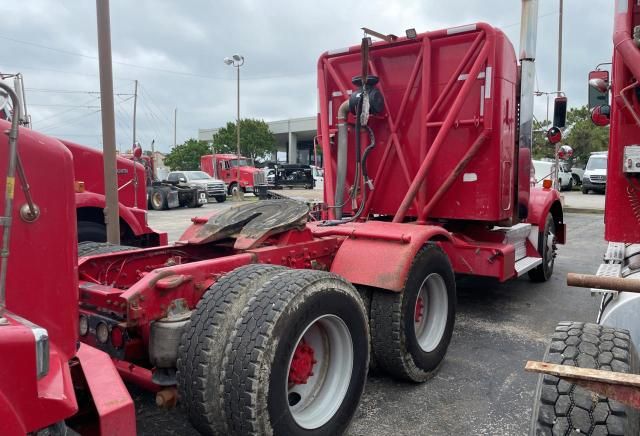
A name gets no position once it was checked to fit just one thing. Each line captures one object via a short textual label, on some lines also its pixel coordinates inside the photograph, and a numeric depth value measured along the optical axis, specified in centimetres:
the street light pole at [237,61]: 2589
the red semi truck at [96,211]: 621
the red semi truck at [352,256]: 258
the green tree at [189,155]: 6031
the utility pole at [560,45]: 2012
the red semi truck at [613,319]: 182
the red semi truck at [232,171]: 3257
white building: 6025
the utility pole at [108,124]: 559
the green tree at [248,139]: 5359
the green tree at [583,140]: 3744
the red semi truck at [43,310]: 151
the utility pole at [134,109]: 3781
